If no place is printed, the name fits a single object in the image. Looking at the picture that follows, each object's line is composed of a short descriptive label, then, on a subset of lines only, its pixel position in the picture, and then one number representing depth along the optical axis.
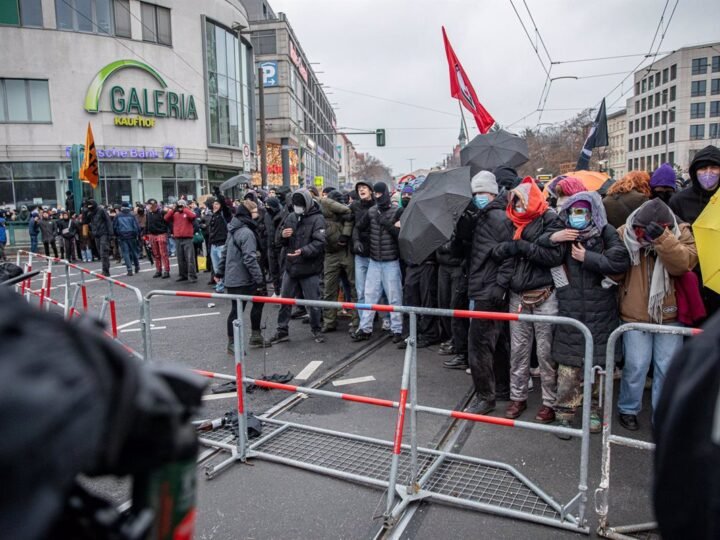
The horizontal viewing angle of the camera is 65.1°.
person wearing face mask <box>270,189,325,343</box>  7.88
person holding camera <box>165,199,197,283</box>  12.82
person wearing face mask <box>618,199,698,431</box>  4.27
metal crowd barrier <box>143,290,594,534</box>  3.44
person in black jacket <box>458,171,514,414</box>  5.14
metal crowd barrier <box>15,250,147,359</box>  5.83
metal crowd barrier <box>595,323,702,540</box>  3.29
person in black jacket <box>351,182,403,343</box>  7.84
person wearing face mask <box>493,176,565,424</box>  4.87
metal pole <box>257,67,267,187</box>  23.39
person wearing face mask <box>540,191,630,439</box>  4.55
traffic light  35.16
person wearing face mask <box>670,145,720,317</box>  5.18
